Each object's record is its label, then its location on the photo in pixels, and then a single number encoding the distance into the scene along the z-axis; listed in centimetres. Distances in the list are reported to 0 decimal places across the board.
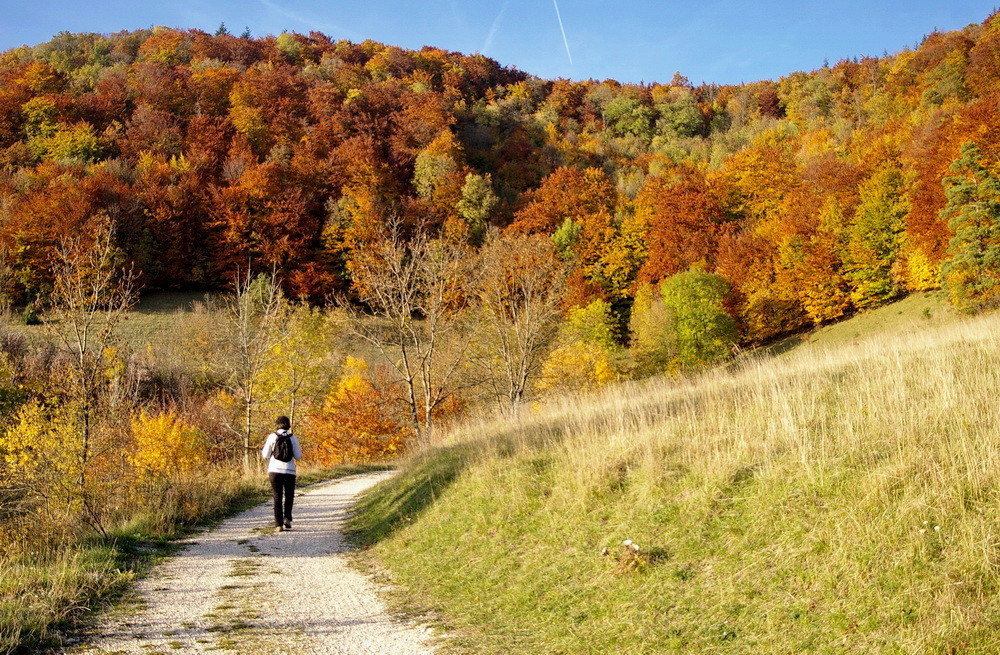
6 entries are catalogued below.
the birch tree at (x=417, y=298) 2198
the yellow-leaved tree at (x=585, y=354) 3053
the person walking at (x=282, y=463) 970
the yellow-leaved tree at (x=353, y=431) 3067
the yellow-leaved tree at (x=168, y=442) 1984
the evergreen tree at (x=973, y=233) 3469
